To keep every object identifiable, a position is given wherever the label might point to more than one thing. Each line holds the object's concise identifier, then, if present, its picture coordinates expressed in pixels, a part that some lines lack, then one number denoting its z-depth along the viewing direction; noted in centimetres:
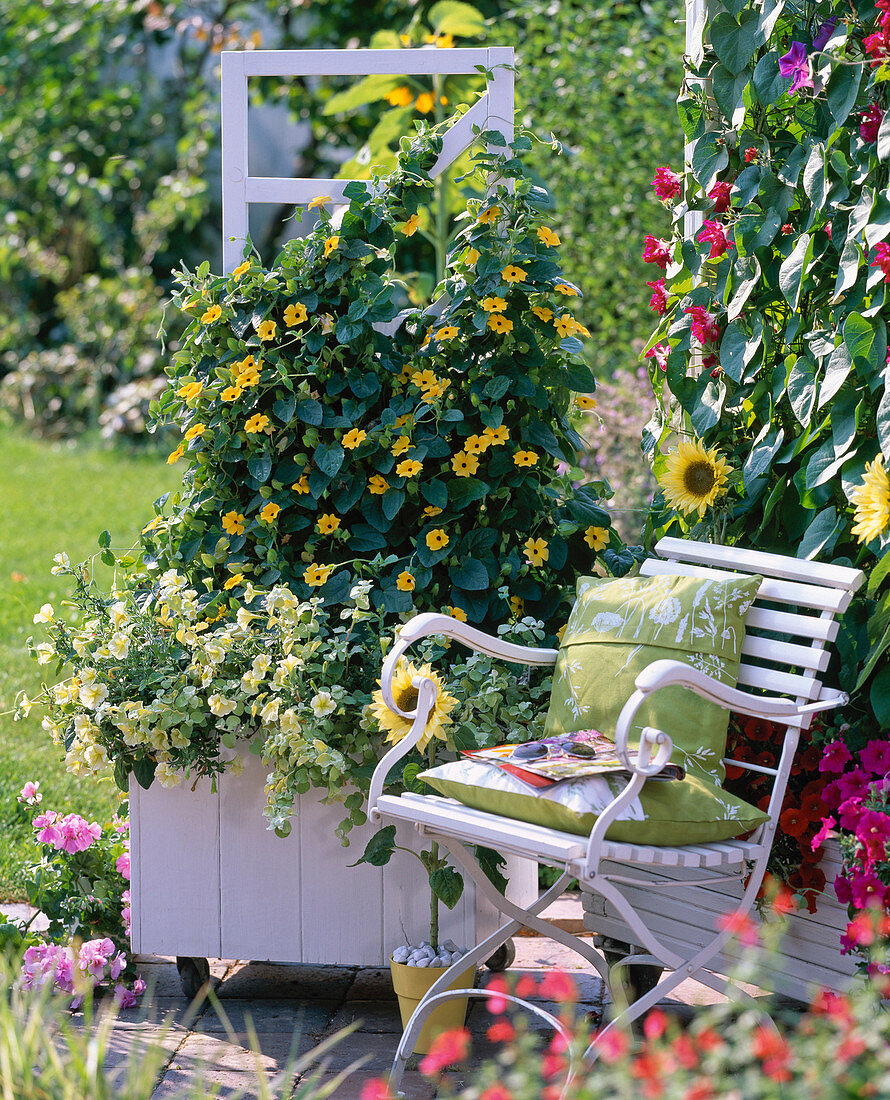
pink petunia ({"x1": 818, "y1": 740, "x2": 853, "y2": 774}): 394
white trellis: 500
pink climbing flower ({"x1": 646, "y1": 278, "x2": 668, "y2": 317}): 498
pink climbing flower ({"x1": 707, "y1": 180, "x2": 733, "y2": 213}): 460
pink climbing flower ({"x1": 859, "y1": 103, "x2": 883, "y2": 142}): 393
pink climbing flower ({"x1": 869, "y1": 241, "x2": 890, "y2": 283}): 374
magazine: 362
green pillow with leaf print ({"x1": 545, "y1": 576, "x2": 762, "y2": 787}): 400
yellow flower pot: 420
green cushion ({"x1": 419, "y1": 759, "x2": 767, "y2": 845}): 352
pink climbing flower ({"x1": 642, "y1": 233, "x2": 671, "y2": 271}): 494
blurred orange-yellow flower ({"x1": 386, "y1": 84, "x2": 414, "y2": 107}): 754
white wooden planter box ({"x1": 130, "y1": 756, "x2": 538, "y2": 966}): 452
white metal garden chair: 340
